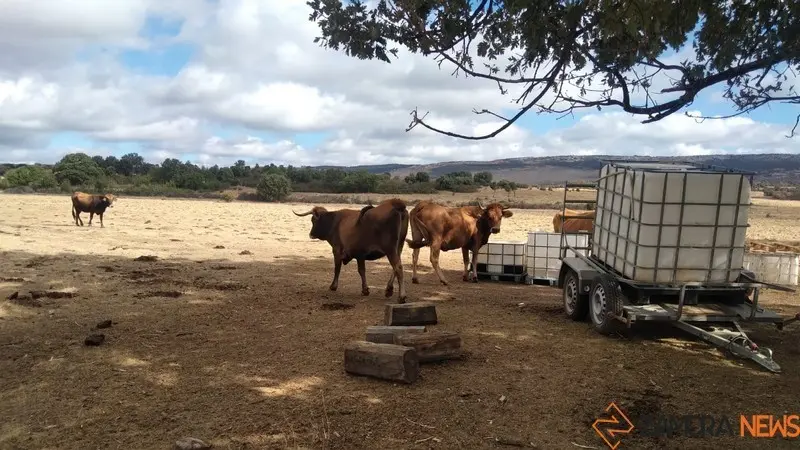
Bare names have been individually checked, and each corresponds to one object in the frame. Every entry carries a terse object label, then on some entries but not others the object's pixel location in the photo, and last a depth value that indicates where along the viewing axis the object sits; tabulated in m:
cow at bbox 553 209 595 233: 13.80
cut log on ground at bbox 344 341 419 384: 5.19
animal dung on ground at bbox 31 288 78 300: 8.65
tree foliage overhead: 5.68
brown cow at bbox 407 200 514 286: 12.24
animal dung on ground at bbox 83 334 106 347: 6.33
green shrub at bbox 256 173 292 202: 49.72
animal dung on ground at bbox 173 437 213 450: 3.96
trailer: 6.47
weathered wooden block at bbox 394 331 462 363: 5.70
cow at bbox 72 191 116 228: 22.23
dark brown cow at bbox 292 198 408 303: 9.34
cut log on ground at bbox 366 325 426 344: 5.88
